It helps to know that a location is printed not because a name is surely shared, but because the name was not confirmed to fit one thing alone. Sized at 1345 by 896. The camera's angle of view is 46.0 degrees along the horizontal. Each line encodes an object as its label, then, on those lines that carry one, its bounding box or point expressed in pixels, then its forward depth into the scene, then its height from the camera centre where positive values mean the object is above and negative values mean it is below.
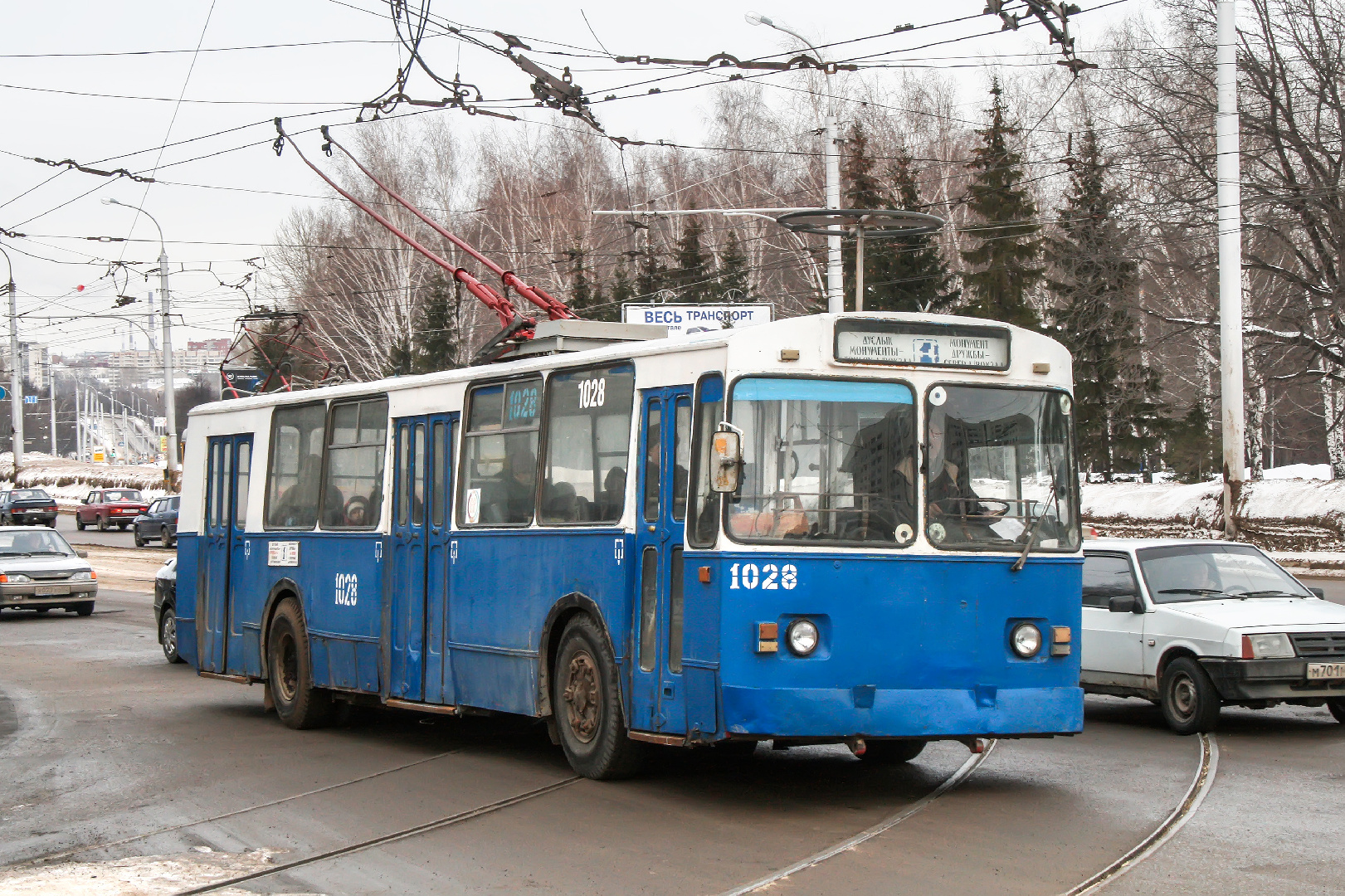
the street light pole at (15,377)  59.98 +5.72
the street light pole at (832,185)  22.59 +5.49
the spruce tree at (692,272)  52.31 +8.47
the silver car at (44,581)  26.45 -0.96
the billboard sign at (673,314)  36.62 +5.01
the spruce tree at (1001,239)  46.06 +8.57
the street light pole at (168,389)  47.00 +4.30
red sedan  62.72 +0.57
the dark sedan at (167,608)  19.56 -1.05
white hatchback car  11.20 -0.75
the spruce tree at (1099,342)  38.31 +5.26
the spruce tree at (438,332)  57.19 +7.20
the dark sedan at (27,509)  61.81 +0.58
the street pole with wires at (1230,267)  29.67 +4.98
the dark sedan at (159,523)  49.91 +0.01
